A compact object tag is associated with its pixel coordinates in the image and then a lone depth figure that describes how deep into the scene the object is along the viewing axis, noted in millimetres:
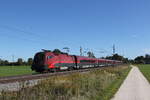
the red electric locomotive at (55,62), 32031
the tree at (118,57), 162062
